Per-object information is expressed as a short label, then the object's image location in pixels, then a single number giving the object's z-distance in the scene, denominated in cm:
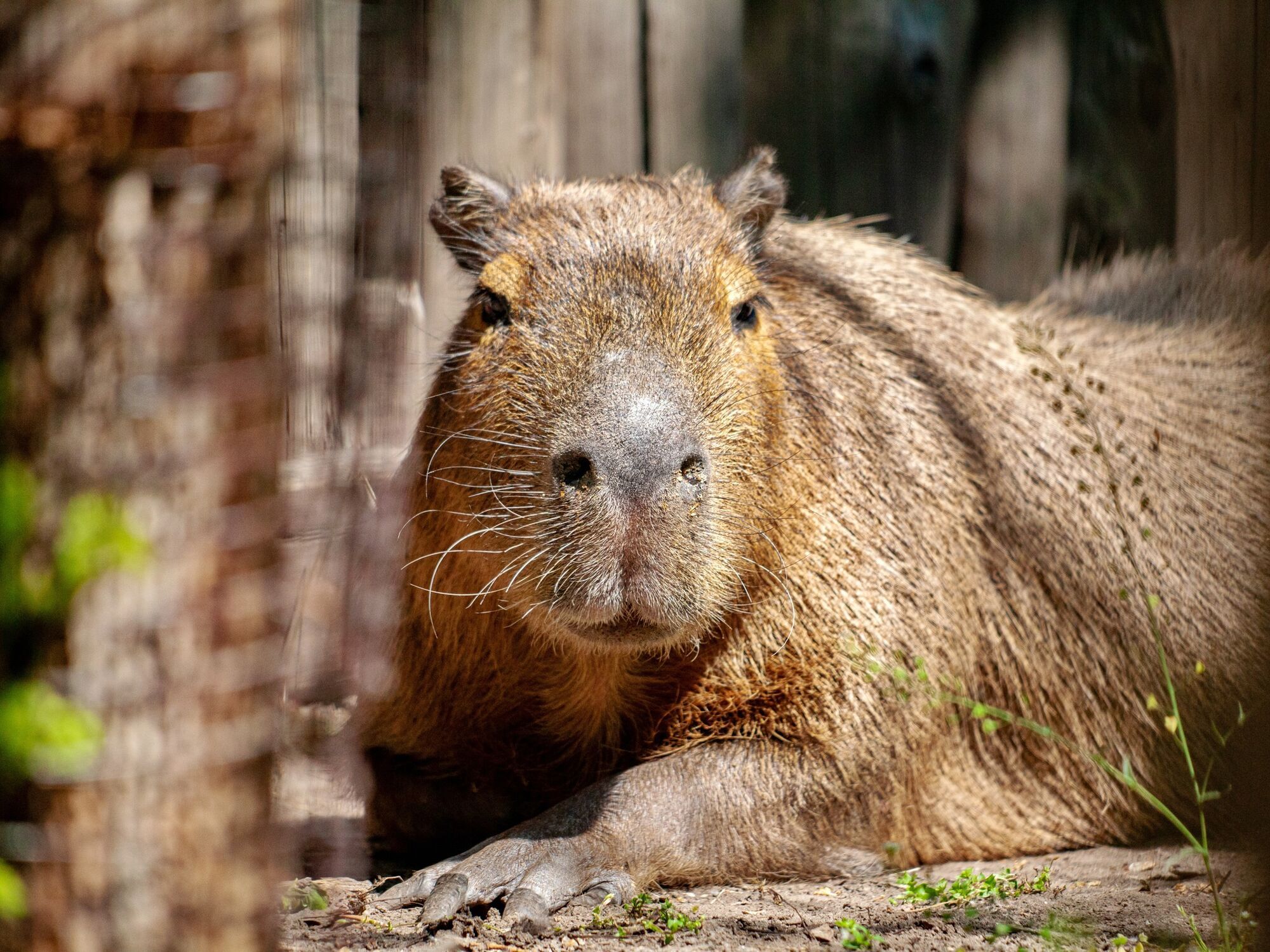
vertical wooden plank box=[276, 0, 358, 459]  495
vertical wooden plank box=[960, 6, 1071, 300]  1304
